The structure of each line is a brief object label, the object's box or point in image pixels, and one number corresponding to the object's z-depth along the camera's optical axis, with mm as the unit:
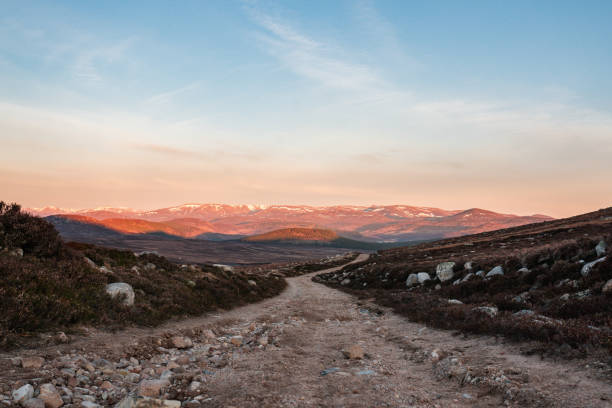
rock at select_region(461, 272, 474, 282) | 19875
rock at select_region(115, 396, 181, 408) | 4645
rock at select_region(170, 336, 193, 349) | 9711
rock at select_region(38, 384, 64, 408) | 4949
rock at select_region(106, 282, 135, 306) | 12141
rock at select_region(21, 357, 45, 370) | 6182
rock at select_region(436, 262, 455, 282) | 22833
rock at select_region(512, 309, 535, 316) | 10597
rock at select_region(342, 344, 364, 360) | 8500
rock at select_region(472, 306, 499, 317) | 11531
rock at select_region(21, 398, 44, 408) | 4764
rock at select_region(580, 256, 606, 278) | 13008
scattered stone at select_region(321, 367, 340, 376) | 7101
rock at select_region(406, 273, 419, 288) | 25438
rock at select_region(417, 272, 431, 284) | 24625
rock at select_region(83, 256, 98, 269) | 14272
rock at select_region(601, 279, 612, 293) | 10596
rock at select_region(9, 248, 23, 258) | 11766
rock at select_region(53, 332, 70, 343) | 7969
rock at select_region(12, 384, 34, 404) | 4859
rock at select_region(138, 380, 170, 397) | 5582
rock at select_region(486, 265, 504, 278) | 18094
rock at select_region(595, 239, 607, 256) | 14422
